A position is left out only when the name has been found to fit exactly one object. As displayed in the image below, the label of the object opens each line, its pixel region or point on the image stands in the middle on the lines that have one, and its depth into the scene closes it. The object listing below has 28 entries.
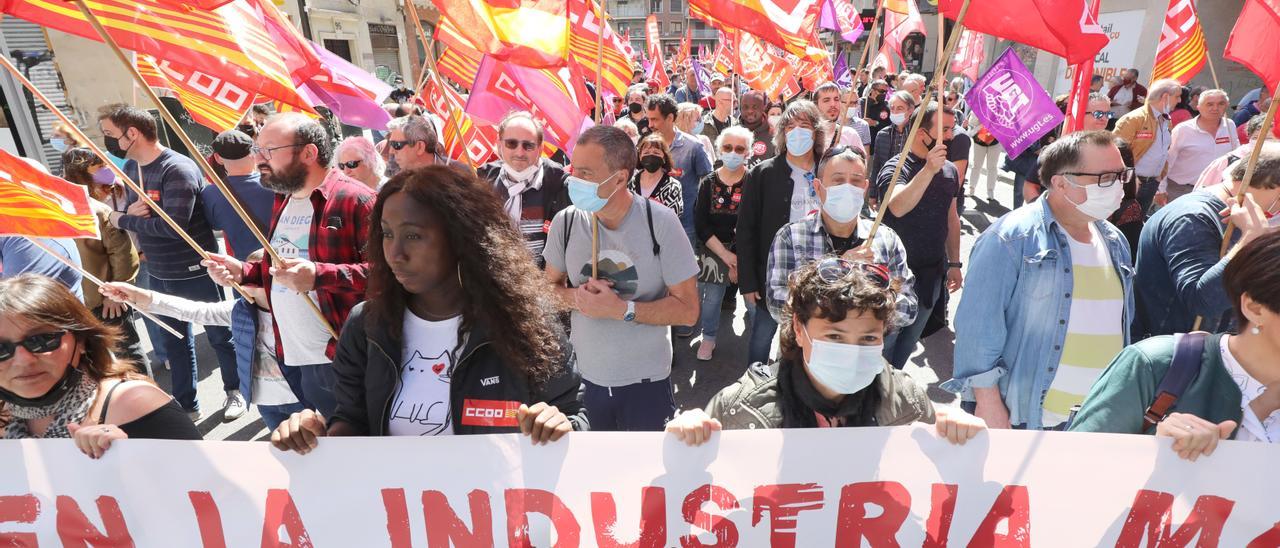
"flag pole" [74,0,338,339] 1.79
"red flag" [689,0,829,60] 3.60
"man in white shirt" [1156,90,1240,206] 5.76
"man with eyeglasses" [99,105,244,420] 3.63
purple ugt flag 4.34
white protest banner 1.61
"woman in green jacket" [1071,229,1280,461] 1.49
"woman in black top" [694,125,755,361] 4.47
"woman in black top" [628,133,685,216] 4.42
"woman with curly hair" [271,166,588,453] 1.66
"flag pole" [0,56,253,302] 2.08
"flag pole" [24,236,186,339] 2.78
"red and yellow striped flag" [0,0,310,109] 2.50
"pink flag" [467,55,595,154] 4.51
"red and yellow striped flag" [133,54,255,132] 3.11
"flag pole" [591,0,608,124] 2.75
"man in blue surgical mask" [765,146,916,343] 2.81
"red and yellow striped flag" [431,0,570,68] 3.63
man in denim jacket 2.19
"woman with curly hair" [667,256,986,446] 1.64
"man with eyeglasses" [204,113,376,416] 2.60
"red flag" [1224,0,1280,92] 3.61
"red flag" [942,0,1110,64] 2.58
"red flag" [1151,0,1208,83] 5.17
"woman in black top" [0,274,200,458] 1.64
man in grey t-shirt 2.48
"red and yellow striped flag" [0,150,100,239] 2.60
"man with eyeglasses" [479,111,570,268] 3.69
